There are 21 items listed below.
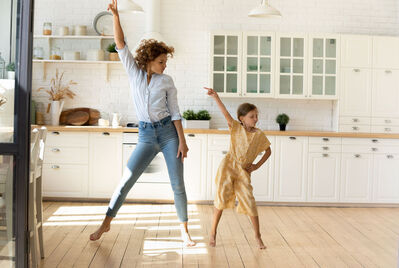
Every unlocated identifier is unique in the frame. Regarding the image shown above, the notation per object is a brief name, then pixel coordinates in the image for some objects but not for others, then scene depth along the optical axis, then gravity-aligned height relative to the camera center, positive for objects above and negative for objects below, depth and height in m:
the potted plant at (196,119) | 5.93 +0.10
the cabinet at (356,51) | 6.10 +0.96
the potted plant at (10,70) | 2.55 +0.27
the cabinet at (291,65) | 6.08 +0.78
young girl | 3.87 -0.29
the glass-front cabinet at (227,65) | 6.05 +0.75
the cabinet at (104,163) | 5.76 -0.43
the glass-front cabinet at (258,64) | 6.05 +0.77
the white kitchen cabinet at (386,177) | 5.88 -0.55
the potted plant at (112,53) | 6.12 +0.89
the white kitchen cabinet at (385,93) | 6.16 +0.46
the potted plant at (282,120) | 6.18 +0.10
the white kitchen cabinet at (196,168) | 5.77 -0.47
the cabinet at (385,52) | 6.13 +0.96
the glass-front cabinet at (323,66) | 6.09 +0.77
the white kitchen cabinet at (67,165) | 5.75 -0.46
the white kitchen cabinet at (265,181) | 5.79 -0.62
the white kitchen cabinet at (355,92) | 6.13 +0.46
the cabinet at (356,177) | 5.85 -0.55
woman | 3.71 +0.06
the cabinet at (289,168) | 5.80 -0.46
